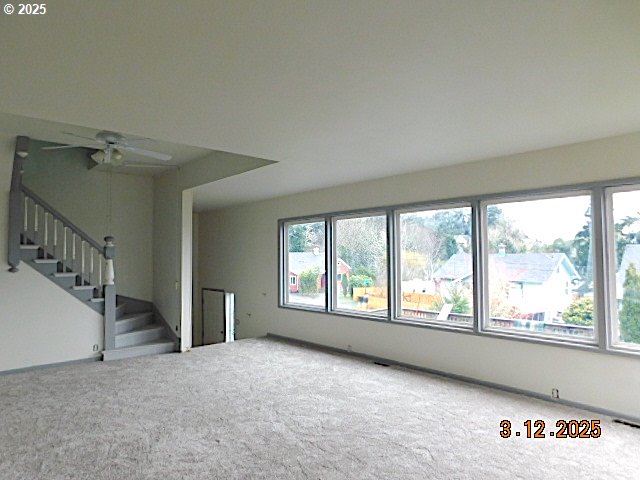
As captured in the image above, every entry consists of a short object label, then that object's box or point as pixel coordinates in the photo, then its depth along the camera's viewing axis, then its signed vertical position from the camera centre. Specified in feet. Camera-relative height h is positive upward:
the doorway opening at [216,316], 27.81 -4.21
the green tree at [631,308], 11.93 -1.64
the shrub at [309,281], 22.25 -1.43
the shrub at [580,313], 12.82 -1.90
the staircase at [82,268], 18.19 -0.50
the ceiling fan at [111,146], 13.89 +3.99
